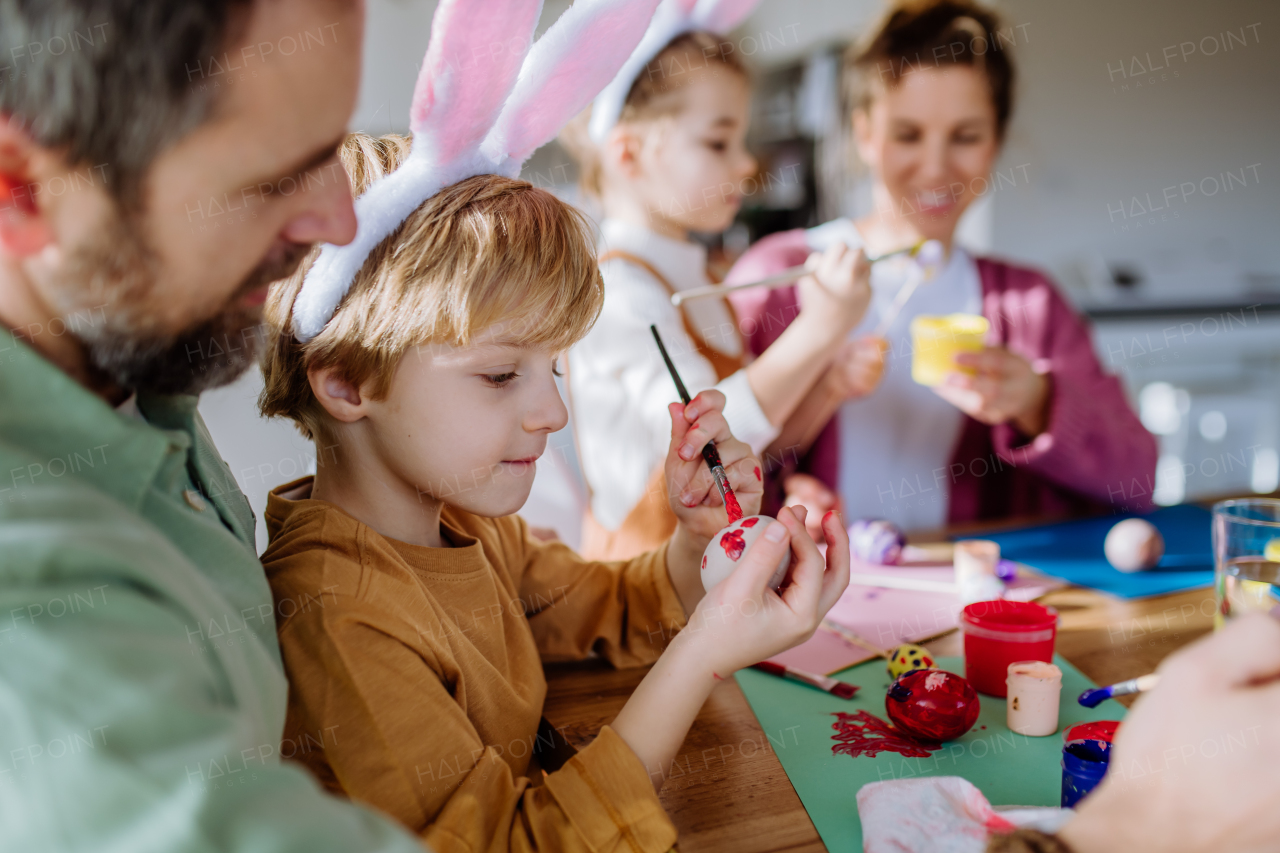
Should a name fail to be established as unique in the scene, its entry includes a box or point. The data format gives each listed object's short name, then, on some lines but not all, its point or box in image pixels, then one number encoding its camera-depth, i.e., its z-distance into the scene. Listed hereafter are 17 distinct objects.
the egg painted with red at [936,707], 0.84
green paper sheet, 0.77
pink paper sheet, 1.04
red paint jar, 0.94
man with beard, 0.46
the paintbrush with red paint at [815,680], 0.96
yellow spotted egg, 0.97
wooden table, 0.73
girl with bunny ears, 1.51
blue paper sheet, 1.27
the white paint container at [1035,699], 0.87
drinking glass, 0.94
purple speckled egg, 1.35
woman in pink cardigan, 1.70
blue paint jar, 0.71
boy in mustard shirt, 0.70
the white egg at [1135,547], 1.31
